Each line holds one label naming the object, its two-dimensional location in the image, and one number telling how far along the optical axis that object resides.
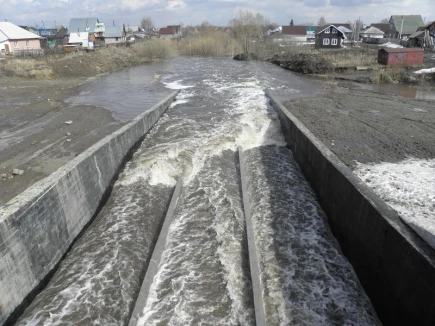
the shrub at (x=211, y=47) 58.19
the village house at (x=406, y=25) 67.31
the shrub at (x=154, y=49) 52.38
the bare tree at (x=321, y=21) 135.60
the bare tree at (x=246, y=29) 66.19
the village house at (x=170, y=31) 116.26
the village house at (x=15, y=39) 49.09
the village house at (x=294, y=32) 86.41
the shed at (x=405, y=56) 30.77
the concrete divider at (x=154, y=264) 5.57
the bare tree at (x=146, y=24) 160.10
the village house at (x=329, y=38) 53.56
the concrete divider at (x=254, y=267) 5.37
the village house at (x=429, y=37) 43.62
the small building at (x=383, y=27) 89.94
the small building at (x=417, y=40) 46.31
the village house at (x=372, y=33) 76.44
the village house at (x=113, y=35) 72.81
